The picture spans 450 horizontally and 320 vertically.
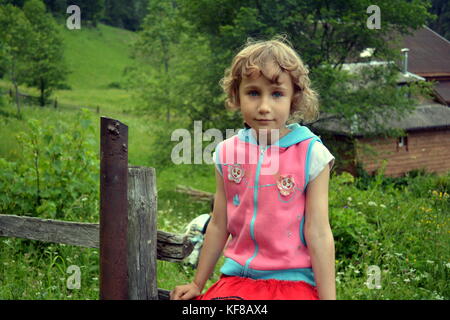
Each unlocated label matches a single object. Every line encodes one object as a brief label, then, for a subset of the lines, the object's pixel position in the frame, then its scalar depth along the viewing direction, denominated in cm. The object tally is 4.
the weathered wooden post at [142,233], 238
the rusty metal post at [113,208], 220
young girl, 195
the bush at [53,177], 538
